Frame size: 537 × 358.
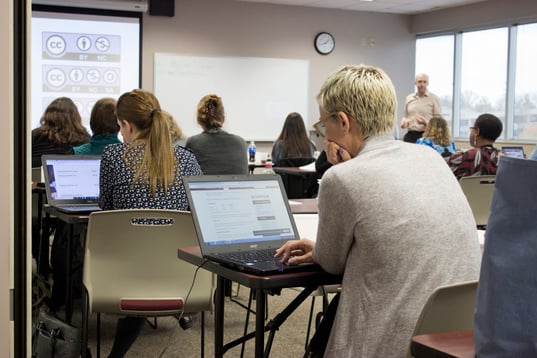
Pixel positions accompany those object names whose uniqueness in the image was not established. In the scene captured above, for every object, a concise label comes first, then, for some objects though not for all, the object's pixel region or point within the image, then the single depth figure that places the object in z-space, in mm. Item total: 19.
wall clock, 10312
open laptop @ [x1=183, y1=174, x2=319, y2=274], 2107
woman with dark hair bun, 4789
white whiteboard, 9375
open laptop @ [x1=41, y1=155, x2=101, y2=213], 3541
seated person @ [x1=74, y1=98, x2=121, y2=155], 4160
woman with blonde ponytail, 2967
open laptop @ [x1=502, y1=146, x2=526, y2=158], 6744
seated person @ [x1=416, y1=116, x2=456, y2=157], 5672
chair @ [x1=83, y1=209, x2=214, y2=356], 2686
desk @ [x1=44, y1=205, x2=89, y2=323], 3061
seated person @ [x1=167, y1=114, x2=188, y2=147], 4533
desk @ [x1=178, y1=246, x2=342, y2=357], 1819
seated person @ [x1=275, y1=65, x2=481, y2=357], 1698
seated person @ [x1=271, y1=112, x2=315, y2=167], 6664
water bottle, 7504
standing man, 8906
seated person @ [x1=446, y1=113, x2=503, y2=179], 4602
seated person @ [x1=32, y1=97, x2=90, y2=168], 4812
